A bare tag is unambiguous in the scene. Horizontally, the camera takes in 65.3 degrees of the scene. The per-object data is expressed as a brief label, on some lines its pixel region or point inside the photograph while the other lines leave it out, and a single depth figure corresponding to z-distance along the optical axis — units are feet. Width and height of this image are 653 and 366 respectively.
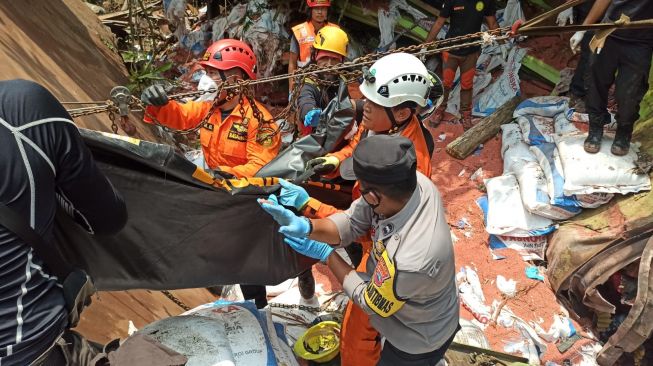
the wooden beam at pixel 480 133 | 19.77
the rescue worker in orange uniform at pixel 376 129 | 8.96
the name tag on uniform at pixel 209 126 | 11.07
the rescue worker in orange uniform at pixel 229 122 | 10.81
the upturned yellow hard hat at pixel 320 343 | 9.34
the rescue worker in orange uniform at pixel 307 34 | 19.47
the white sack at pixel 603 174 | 14.46
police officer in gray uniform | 6.95
